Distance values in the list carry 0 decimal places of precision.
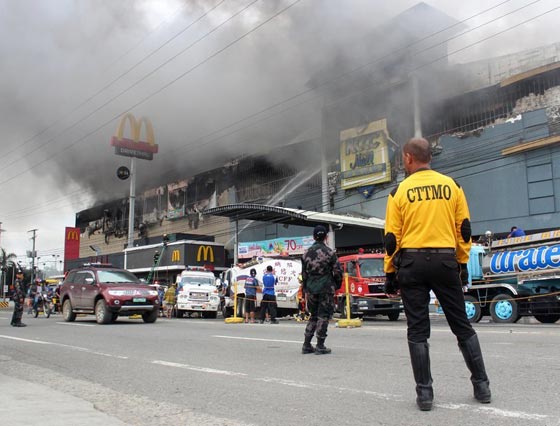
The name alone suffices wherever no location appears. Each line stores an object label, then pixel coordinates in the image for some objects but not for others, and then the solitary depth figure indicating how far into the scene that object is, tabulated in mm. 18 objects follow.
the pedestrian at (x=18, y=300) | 13906
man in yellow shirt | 3652
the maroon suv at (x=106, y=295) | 14008
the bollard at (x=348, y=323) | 12125
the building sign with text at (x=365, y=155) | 28038
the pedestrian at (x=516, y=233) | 13886
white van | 21062
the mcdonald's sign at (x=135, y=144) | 44188
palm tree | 80400
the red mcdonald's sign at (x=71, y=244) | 58438
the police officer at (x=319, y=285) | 6922
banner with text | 30094
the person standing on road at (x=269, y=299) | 15748
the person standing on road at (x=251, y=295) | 16734
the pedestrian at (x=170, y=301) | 21453
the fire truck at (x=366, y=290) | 16031
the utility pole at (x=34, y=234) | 65062
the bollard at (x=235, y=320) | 15962
